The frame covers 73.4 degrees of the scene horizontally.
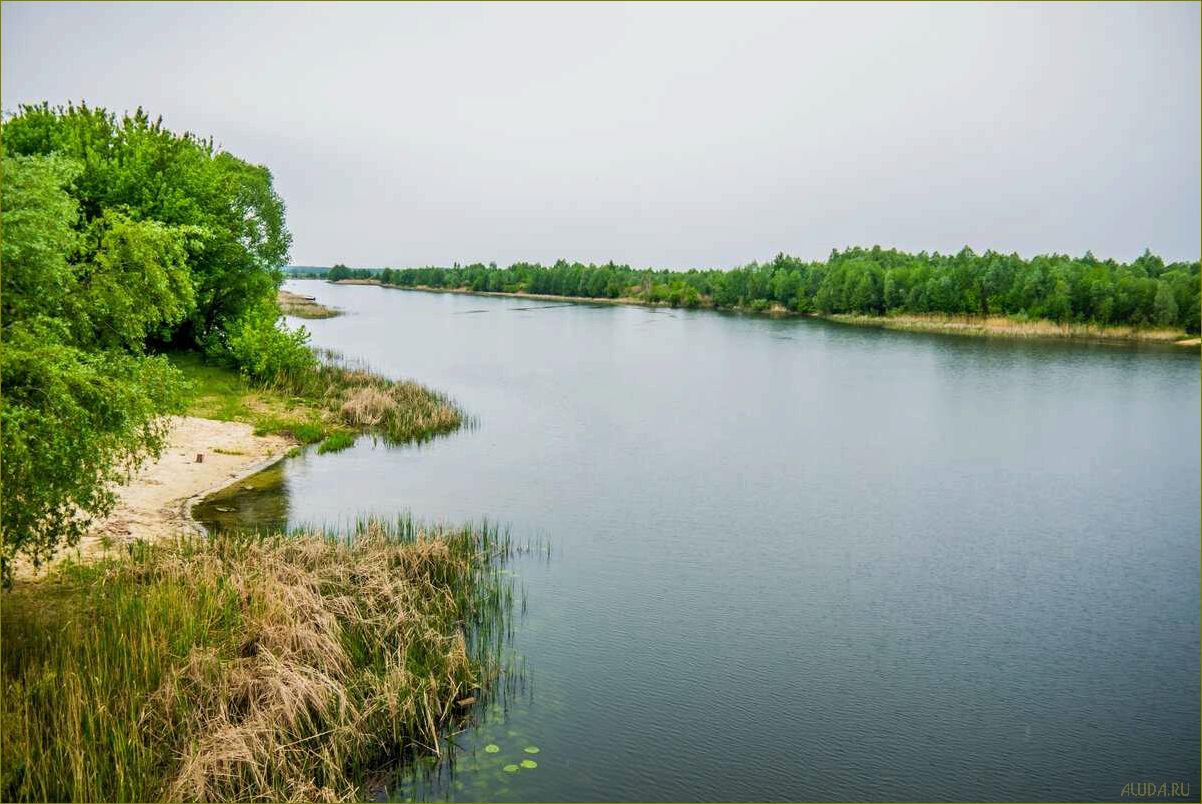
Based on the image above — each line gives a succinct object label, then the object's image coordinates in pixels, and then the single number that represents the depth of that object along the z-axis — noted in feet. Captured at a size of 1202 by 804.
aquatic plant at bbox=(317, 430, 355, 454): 93.55
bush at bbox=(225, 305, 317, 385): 117.08
